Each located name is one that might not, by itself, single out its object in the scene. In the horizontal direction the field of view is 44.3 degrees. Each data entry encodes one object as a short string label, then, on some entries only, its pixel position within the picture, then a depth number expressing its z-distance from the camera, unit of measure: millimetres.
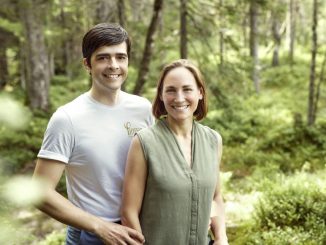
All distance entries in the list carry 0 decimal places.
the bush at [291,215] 5273
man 2166
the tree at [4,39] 16880
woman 2309
